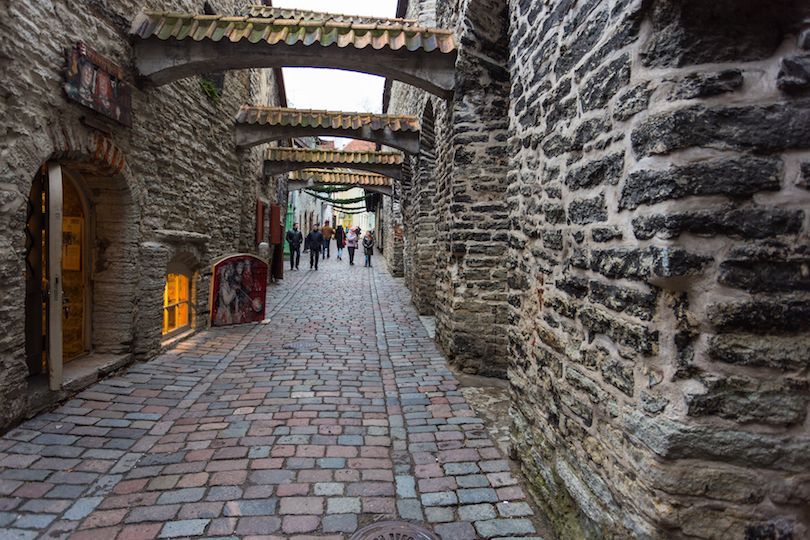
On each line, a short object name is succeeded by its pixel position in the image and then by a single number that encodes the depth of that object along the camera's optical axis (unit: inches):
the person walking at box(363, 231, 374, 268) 694.8
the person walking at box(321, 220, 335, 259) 818.2
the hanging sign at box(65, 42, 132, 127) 157.3
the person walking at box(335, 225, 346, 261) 824.3
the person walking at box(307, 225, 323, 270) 637.3
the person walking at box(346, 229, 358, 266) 742.9
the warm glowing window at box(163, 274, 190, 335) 250.8
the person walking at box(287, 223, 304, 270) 623.2
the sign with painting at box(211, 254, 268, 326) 286.2
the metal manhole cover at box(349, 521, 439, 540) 97.7
